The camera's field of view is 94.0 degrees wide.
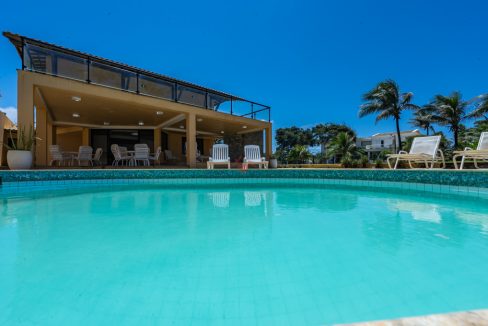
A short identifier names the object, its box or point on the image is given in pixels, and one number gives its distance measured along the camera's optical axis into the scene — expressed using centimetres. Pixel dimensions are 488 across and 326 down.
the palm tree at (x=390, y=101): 1661
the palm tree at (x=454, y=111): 1605
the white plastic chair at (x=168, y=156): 1352
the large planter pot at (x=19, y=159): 619
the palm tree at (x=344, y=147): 1496
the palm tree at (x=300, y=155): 1927
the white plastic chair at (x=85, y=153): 991
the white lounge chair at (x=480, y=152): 556
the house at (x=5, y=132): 762
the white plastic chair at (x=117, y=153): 983
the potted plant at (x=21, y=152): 620
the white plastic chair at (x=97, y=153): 1015
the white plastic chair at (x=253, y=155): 954
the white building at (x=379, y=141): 3248
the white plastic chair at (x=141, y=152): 981
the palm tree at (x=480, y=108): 1591
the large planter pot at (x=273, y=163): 1128
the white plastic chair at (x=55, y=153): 875
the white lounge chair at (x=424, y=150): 675
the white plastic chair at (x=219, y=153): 916
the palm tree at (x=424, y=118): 1877
